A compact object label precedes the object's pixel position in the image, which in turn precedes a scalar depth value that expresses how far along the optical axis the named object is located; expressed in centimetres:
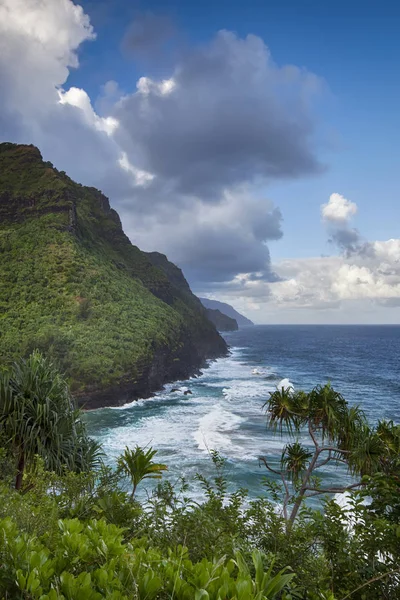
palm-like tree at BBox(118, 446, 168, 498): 892
